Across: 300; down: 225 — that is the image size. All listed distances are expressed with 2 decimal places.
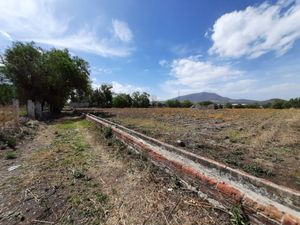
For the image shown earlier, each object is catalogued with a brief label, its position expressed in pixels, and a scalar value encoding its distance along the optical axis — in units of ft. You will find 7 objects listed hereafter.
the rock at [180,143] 14.31
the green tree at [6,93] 43.95
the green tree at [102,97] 138.33
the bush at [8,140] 15.86
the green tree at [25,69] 40.45
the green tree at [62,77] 45.55
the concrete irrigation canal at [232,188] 4.89
